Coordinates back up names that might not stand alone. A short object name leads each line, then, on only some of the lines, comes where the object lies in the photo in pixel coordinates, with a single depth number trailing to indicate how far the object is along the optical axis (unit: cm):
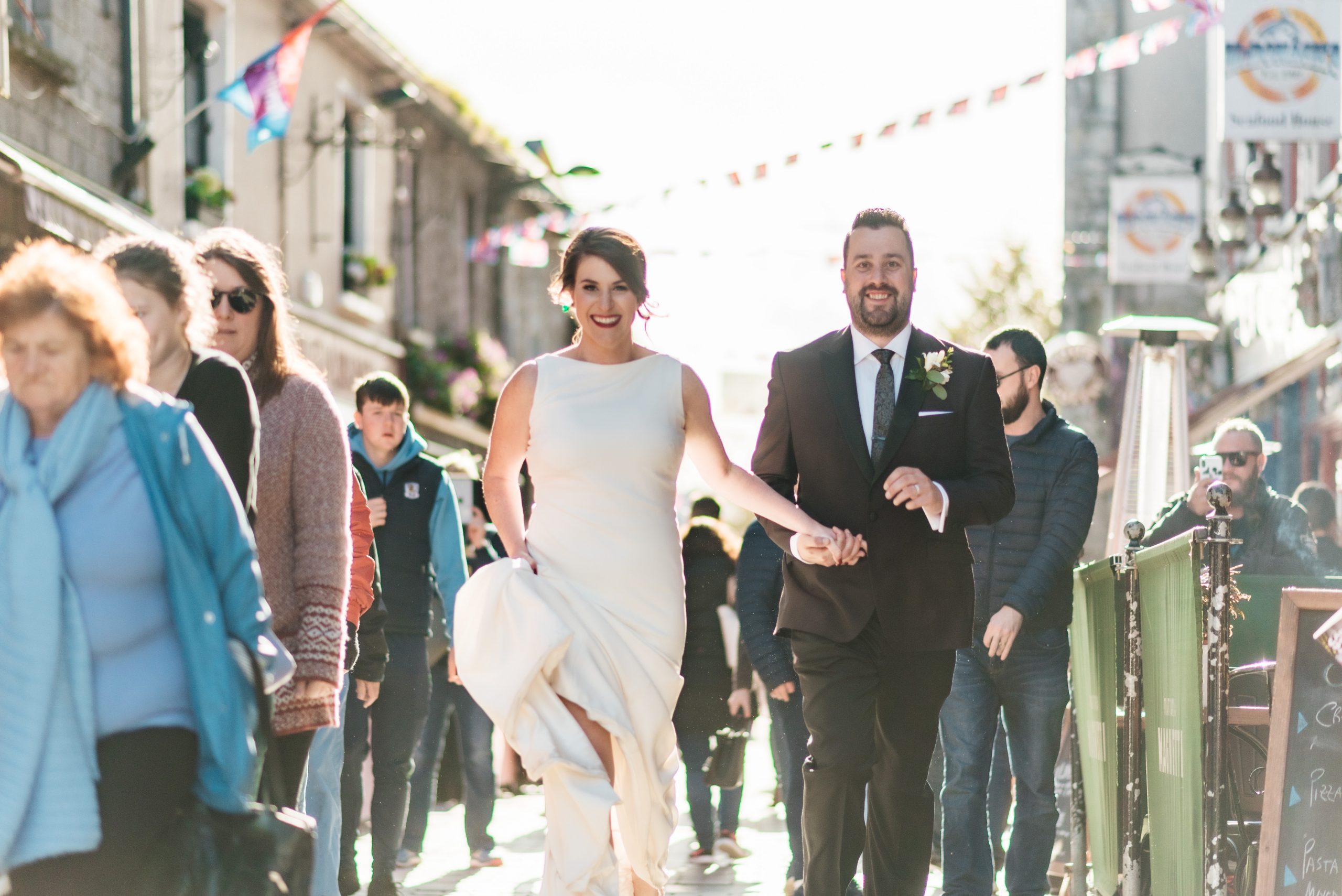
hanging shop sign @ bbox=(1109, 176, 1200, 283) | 4498
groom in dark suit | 1022
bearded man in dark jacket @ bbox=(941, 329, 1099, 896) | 1254
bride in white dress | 967
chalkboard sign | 961
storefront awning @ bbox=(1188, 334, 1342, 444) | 3770
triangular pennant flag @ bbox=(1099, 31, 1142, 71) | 2757
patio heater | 1997
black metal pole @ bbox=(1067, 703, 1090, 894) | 1366
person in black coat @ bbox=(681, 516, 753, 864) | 1795
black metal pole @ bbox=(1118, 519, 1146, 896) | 1135
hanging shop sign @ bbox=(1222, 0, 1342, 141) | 2964
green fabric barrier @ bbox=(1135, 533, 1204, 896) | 960
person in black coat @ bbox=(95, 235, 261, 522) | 790
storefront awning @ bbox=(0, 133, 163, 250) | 2204
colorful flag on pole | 2902
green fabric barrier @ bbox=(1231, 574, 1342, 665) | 1309
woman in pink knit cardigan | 859
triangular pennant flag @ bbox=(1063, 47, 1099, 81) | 2760
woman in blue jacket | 620
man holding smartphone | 1493
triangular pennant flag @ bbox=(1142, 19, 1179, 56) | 2745
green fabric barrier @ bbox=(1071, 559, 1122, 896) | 1229
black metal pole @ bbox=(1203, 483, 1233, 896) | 931
